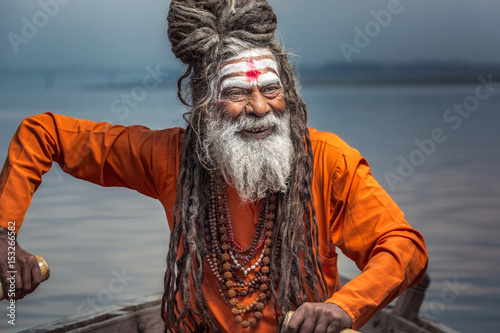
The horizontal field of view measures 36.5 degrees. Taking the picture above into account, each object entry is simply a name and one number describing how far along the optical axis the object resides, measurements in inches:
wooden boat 118.5
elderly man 91.7
